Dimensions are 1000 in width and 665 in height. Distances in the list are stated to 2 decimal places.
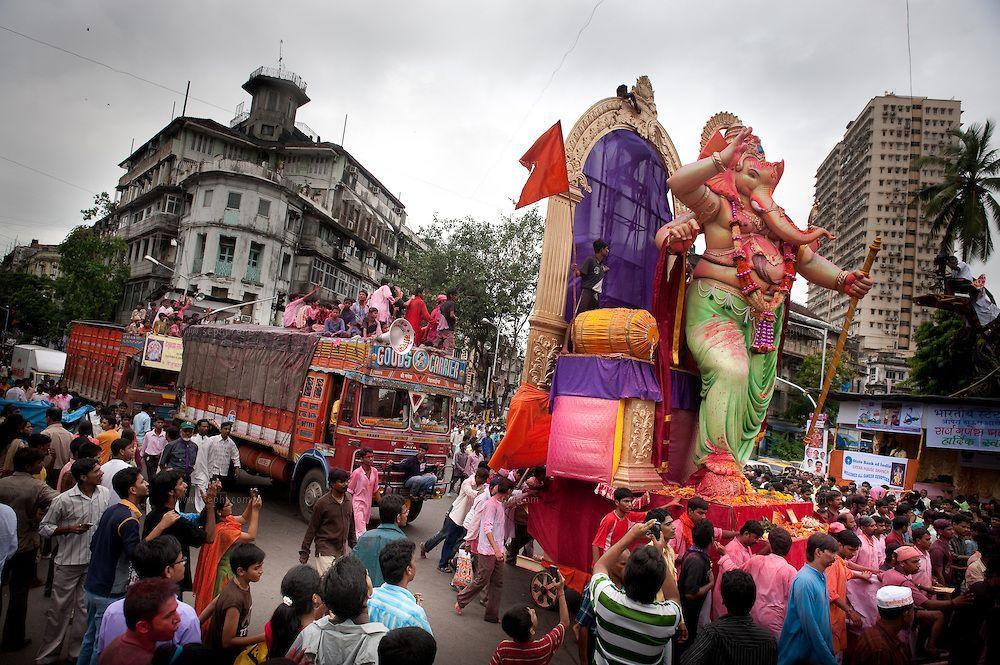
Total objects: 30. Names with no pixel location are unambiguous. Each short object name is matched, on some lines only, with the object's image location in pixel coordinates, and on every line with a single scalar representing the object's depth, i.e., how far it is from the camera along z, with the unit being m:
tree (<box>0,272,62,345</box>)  35.75
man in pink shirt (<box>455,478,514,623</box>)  6.57
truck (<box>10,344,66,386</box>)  23.42
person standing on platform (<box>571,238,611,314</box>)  7.51
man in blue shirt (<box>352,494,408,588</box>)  4.36
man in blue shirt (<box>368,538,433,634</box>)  3.01
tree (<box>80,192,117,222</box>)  31.34
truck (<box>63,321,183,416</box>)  15.32
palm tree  24.16
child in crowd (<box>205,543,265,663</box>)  3.33
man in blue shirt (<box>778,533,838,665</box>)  3.65
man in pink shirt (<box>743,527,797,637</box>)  4.39
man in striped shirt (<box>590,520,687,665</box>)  2.95
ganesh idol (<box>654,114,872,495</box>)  6.99
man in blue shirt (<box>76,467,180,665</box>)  3.94
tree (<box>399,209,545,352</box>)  26.50
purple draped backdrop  8.19
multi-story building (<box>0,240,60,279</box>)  56.34
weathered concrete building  31.70
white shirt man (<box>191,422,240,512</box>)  8.98
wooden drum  6.60
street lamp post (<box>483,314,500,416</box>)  36.45
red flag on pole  7.48
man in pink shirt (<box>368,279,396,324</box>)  11.30
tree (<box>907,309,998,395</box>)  22.02
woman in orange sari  4.33
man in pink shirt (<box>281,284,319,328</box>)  13.16
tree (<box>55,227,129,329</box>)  29.81
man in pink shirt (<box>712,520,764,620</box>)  4.82
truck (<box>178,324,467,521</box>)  9.59
